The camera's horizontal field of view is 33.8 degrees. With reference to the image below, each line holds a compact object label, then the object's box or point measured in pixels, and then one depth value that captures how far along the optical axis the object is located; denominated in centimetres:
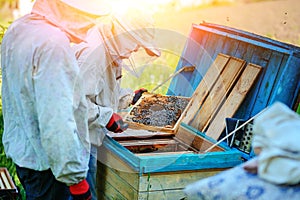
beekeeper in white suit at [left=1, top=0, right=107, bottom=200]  239
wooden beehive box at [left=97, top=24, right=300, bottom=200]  307
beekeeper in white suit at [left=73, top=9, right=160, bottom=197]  320
